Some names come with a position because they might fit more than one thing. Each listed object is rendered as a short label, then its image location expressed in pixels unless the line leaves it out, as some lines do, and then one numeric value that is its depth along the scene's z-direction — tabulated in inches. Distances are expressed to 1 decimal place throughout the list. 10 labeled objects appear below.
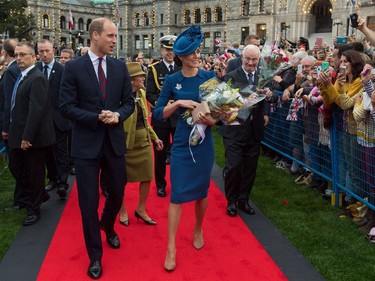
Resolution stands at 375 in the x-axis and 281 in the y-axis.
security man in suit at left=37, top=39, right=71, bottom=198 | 246.1
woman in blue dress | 156.9
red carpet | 153.9
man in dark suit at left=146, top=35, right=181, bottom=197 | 249.0
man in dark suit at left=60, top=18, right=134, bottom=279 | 147.6
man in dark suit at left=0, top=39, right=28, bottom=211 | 214.1
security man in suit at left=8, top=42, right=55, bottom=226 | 196.7
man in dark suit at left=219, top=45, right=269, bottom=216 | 213.5
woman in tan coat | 194.6
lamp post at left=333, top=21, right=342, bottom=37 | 1518.2
